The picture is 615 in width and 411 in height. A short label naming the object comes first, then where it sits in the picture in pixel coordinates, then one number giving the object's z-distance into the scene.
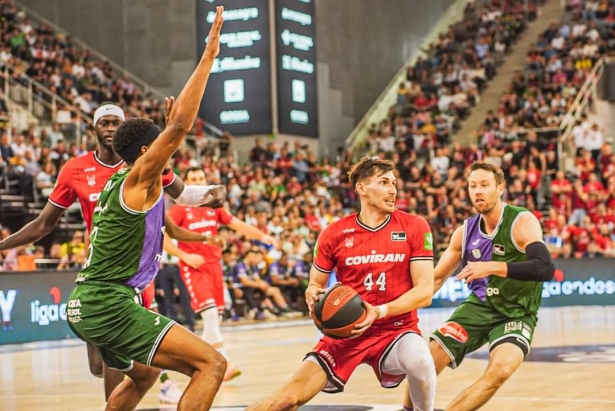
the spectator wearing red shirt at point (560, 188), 24.90
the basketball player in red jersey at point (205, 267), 11.12
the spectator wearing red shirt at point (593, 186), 24.70
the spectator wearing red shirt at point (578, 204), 24.36
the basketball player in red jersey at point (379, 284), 6.56
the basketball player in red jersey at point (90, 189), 7.88
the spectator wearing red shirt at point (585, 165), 25.58
